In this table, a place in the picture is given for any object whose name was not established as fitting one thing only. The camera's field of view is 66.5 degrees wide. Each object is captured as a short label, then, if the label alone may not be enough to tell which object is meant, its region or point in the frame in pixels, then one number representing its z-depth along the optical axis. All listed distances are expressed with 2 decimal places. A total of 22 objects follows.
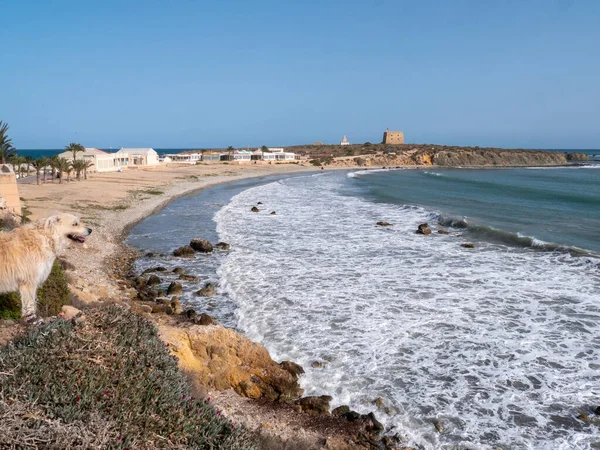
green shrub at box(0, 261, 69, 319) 6.52
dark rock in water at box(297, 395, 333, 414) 7.34
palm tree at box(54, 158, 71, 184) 41.16
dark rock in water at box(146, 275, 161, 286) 14.08
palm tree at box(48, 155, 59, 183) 40.97
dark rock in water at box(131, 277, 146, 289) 13.74
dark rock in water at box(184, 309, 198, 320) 10.84
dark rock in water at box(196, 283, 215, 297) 13.14
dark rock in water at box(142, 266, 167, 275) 15.63
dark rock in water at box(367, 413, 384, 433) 7.00
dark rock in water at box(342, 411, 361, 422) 7.17
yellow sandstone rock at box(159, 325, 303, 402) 7.32
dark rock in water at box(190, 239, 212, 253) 18.80
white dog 6.06
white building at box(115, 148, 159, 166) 65.96
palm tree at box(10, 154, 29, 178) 37.58
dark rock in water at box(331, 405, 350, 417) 7.29
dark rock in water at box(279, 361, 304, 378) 8.31
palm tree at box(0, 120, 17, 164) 30.89
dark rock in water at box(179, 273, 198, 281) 14.87
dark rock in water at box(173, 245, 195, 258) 18.10
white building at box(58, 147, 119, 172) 52.98
